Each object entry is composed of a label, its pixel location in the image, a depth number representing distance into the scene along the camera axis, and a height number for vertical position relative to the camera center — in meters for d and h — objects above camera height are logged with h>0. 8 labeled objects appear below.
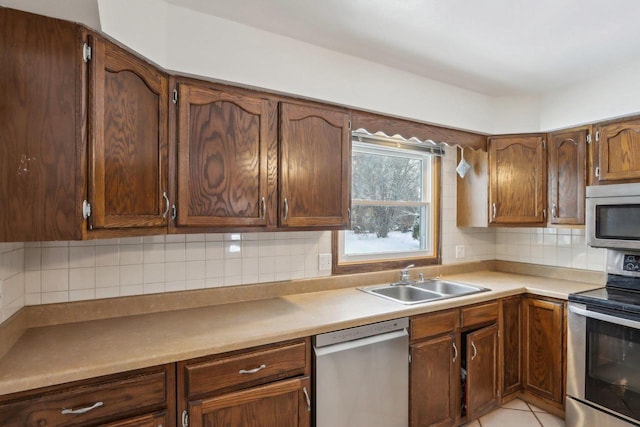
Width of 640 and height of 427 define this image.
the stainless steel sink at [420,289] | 2.48 -0.55
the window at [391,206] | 2.65 +0.06
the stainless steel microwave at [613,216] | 2.19 -0.01
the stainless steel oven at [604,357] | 1.99 -0.86
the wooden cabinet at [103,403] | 1.14 -0.66
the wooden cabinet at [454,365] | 2.04 -0.95
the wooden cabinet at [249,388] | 1.41 -0.76
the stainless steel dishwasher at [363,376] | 1.70 -0.84
